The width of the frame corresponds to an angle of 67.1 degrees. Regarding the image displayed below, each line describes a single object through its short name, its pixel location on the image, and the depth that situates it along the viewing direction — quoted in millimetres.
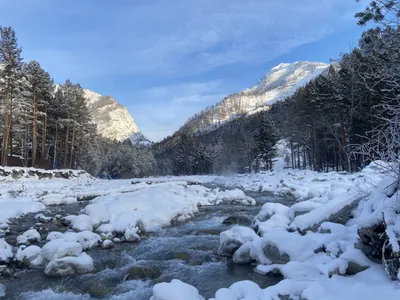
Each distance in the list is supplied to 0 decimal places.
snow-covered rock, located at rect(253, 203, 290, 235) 9180
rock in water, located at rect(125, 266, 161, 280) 7061
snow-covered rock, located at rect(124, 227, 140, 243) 10023
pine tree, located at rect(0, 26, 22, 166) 29703
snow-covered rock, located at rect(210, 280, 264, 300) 4785
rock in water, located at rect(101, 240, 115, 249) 9273
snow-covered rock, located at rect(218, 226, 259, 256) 8227
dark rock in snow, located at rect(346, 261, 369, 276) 5176
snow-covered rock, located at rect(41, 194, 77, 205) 17775
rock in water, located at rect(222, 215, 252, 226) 11930
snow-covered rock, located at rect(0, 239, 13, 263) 7766
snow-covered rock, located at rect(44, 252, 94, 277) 7164
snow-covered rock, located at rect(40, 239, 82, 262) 7832
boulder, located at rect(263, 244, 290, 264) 6970
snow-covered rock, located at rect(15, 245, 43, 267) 7816
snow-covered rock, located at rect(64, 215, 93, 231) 10953
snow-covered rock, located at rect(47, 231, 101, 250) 9212
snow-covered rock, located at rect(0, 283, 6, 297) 6159
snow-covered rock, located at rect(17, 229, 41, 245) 9447
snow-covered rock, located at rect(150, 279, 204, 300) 4835
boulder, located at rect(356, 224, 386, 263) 5320
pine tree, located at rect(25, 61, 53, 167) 34344
